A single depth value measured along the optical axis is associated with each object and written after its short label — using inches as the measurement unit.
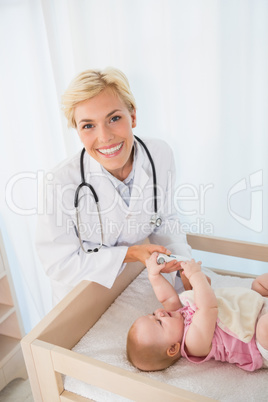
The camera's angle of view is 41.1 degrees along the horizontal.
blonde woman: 49.9
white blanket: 44.4
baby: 43.6
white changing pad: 40.3
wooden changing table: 35.5
